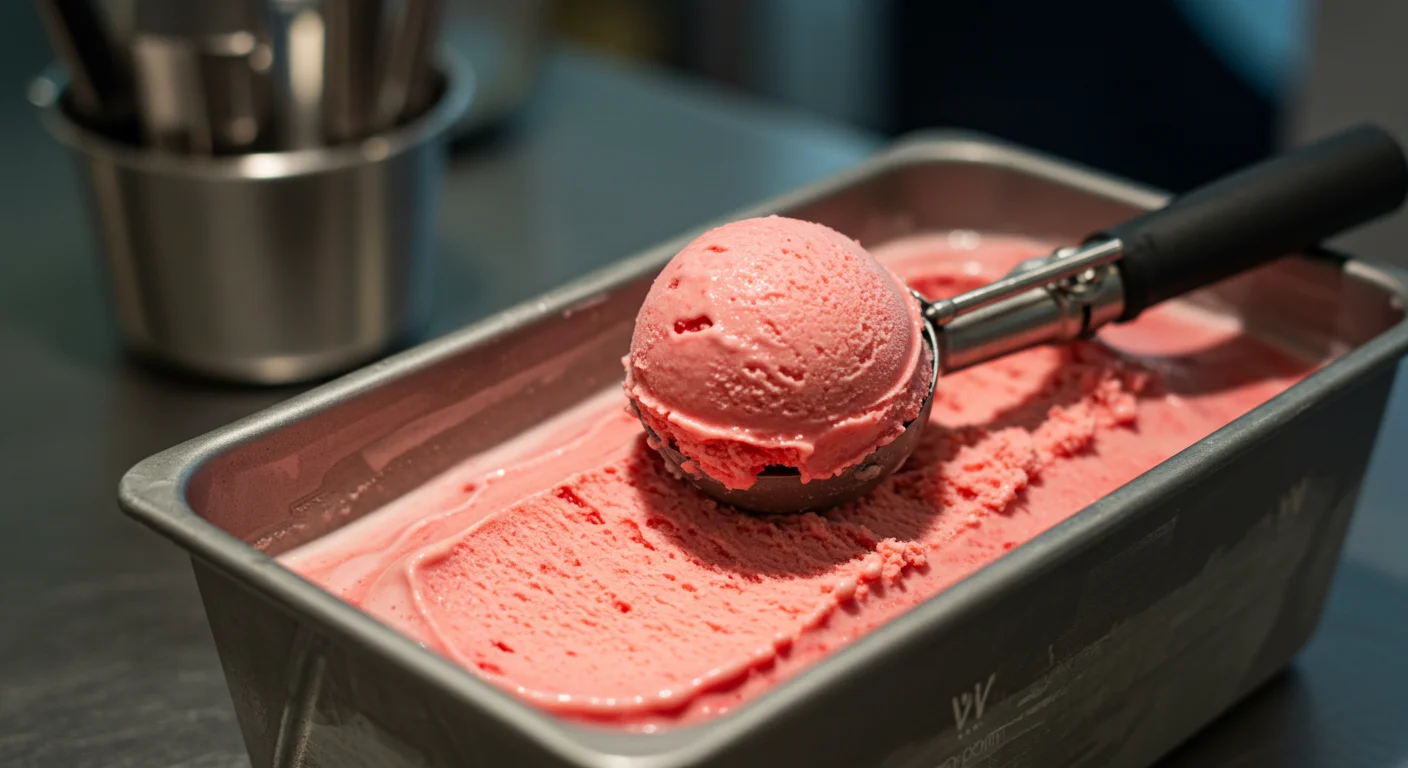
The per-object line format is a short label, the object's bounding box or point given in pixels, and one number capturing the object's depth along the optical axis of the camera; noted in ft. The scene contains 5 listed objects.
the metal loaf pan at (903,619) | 1.71
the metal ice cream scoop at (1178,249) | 2.54
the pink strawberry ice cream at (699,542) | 2.00
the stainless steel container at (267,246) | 3.26
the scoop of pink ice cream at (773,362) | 2.19
